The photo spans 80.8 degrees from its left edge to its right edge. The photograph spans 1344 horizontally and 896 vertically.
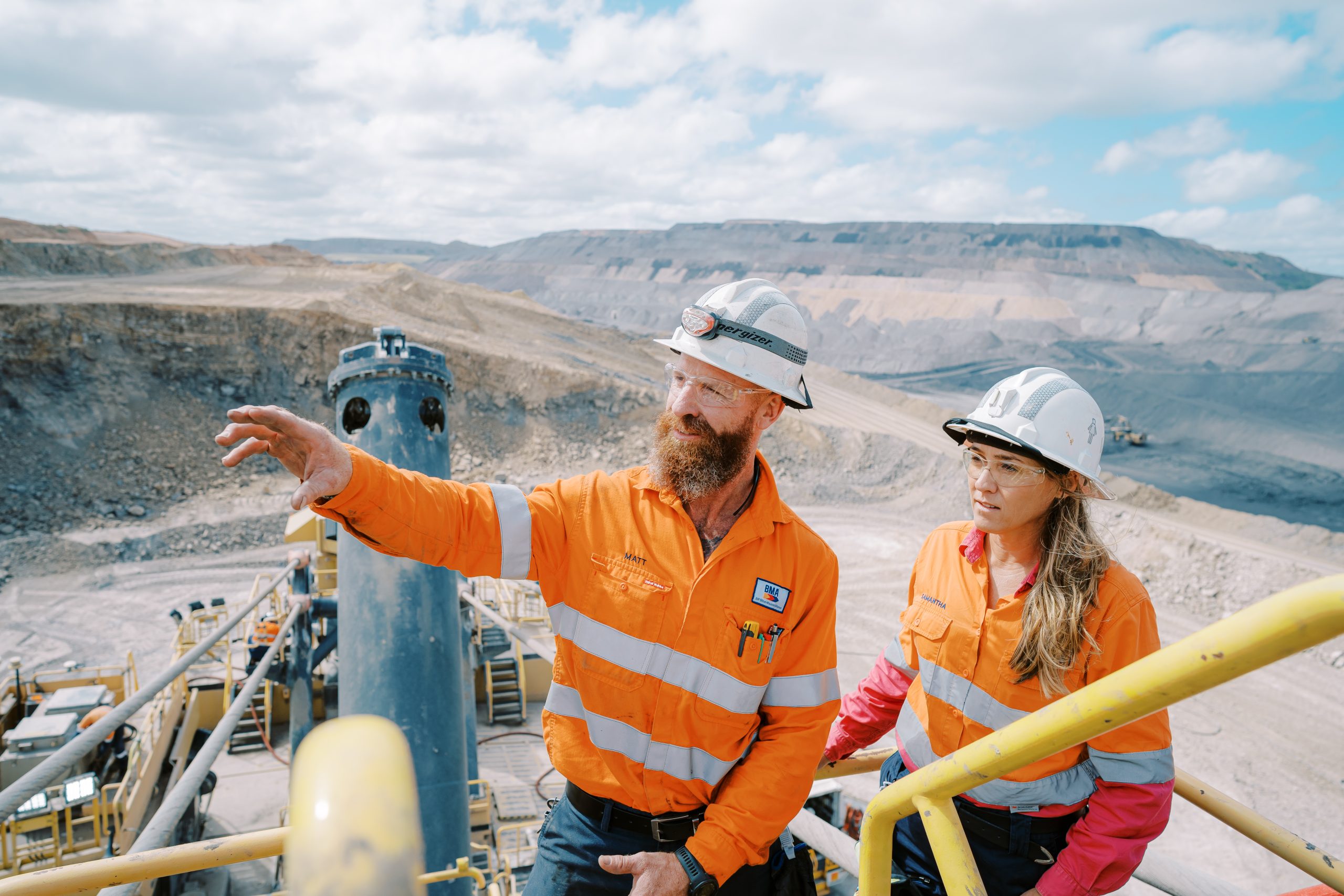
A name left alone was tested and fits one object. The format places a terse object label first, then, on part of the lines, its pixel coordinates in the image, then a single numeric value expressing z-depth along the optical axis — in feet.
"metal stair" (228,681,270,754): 38.55
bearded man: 6.96
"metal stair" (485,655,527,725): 42.45
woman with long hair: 7.07
